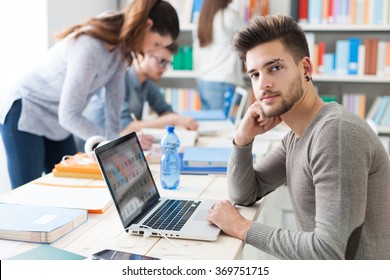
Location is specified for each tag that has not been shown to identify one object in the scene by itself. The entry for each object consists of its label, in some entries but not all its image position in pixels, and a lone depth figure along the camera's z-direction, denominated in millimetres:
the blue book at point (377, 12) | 4098
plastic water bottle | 1787
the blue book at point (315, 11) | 4215
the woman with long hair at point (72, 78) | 2115
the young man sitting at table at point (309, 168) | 1159
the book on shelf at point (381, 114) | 4242
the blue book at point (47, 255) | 1137
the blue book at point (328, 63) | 4266
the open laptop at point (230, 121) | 3012
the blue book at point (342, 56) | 4219
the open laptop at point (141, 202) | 1290
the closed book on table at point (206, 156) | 2061
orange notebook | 1899
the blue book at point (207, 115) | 3311
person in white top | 3908
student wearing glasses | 2934
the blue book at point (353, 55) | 4191
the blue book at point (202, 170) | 2021
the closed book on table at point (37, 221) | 1236
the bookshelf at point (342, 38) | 4160
